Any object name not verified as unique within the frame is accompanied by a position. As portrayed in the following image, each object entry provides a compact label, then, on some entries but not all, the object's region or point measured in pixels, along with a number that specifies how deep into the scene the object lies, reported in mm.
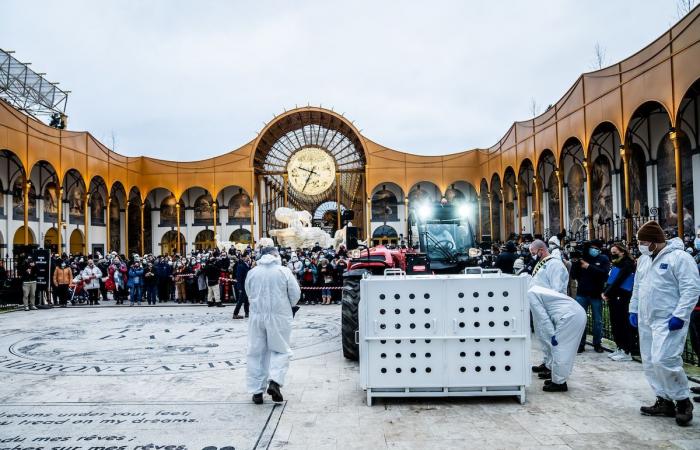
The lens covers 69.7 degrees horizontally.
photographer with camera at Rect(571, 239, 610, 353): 8281
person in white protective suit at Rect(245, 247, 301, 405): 5859
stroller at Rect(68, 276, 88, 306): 18562
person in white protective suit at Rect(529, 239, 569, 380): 6555
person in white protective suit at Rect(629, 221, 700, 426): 4887
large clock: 36750
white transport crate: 5602
